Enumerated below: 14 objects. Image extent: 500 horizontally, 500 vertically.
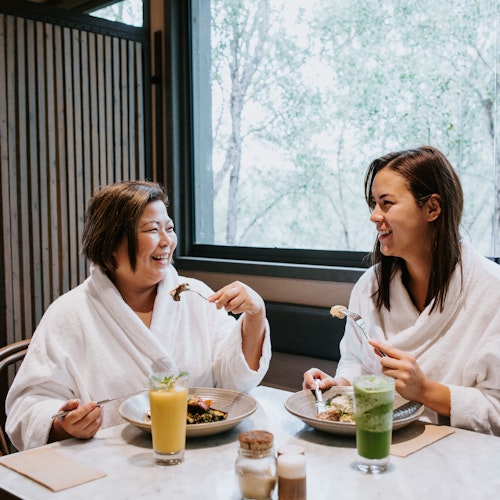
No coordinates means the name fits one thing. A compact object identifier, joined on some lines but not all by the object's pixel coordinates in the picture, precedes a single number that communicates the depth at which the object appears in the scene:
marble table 1.16
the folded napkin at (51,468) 1.23
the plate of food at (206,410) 1.40
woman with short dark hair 1.68
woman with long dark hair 1.70
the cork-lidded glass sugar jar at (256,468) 1.12
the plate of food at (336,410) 1.40
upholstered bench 2.66
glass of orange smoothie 1.29
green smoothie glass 1.23
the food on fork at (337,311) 1.64
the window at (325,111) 2.50
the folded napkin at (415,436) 1.35
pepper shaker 1.10
